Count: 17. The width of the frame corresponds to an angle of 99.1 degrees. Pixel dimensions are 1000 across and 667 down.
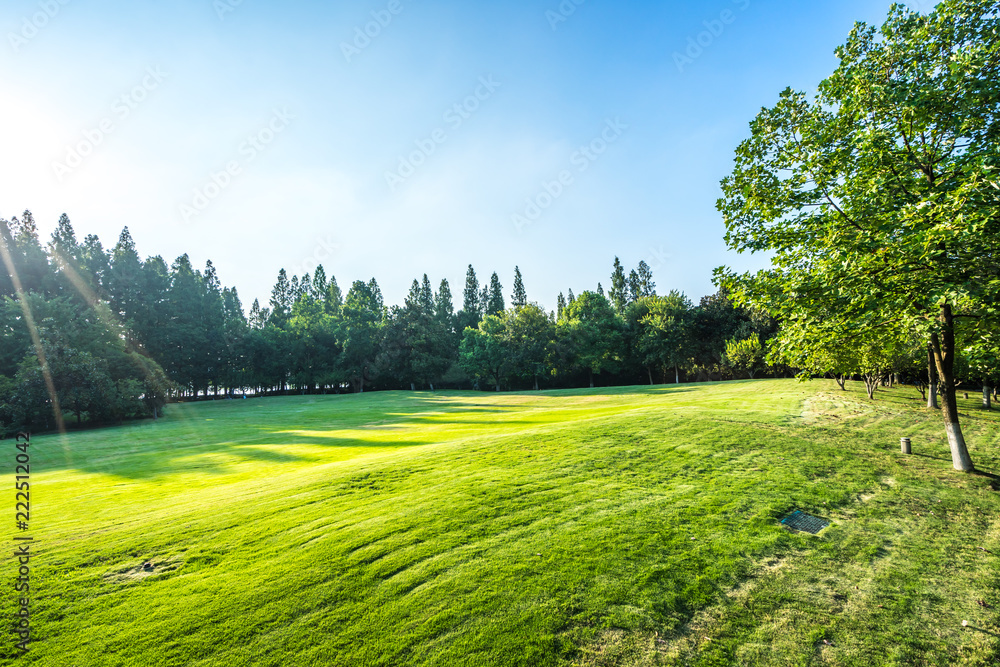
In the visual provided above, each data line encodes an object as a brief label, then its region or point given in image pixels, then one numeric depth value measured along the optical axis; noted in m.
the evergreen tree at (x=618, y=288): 100.50
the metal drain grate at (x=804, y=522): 8.40
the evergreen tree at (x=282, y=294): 105.00
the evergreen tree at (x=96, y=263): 59.25
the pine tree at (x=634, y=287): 107.75
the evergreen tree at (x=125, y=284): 61.97
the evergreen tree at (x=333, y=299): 88.51
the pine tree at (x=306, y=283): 106.18
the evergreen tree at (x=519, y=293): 107.74
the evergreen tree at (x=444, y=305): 97.75
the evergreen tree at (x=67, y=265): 49.94
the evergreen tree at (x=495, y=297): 103.50
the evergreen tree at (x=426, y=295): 94.25
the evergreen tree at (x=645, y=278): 111.38
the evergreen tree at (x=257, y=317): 100.71
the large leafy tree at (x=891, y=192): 9.71
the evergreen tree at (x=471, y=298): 102.56
